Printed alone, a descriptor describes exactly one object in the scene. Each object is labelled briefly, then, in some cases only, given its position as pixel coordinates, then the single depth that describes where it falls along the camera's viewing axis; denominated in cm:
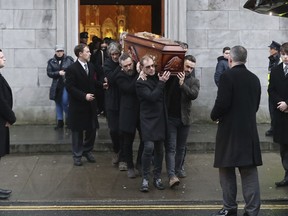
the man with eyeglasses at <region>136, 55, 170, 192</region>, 752
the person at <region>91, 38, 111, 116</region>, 1256
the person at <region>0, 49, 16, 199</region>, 737
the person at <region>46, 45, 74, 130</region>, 1142
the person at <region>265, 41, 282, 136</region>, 1085
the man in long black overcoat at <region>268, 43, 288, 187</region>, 778
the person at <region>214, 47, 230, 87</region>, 1180
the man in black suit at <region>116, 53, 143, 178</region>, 824
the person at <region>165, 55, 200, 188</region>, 797
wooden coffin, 755
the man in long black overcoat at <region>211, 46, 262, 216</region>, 627
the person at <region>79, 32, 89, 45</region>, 1312
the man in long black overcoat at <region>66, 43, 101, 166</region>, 910
